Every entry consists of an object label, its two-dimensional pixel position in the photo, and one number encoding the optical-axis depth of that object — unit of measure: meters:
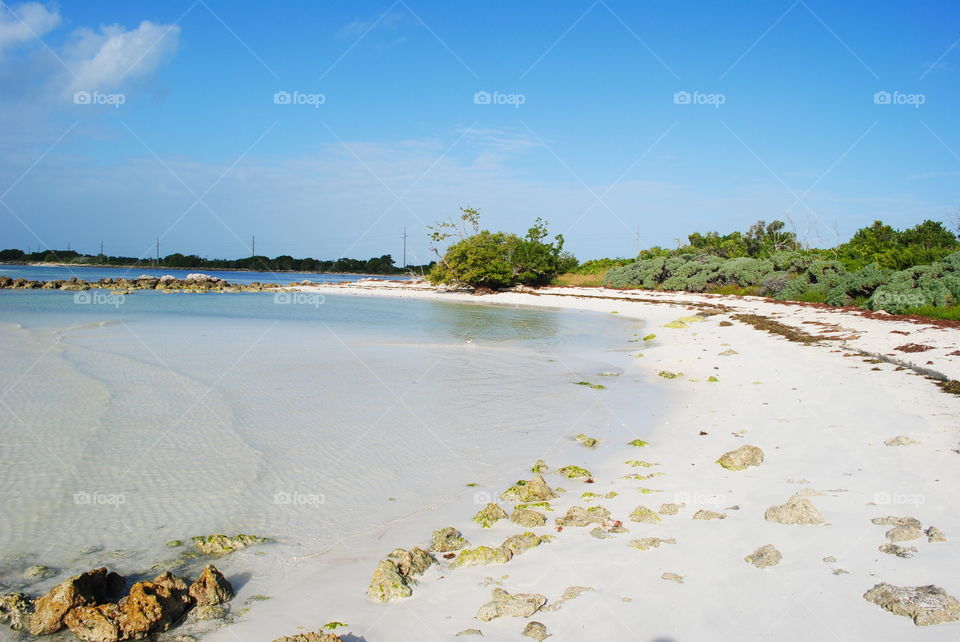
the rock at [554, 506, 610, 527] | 5.21
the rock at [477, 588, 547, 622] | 3.81
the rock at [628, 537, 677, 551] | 4.64
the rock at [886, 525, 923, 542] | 4.43
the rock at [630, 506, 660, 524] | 5.17
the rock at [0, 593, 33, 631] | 3.89
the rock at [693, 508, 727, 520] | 5.16
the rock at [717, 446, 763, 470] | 6.55
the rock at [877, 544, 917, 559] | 4.20
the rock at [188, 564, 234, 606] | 4.13
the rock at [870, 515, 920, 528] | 4.70
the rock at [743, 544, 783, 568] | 4.24
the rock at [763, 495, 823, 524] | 4.90
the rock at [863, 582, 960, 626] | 3.42
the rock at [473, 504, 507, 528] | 5.38
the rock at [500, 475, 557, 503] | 5.93
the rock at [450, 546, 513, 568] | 4.55
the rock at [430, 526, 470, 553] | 4.86
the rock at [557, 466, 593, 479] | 6.64
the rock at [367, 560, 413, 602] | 4.14
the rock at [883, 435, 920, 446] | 6.88
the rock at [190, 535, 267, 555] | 5.02
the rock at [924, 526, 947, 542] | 4.36
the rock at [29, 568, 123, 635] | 3.81
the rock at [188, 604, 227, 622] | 3.98
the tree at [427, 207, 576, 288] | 50.78
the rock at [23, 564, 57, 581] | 4.62
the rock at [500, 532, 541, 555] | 4.72
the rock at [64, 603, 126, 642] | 3.72
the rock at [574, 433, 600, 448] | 7.89
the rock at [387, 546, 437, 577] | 4.40
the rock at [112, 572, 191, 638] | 3.75
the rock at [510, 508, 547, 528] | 5.27
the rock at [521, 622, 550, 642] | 3.57
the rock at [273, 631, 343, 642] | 3.49
